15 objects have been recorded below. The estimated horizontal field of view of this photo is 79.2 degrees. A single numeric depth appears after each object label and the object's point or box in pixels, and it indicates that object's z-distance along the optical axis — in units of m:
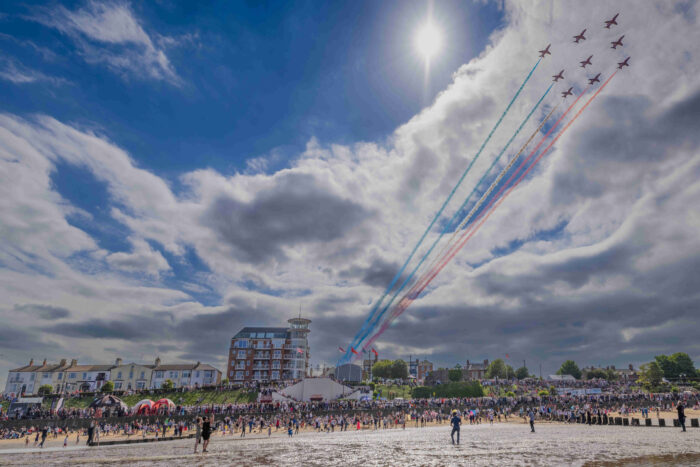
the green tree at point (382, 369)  135.25
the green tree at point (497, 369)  144.12
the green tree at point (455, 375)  117.56
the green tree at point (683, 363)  118.64
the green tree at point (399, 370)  133.12
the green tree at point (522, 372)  156.60
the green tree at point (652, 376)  98.81
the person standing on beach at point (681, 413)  30.11
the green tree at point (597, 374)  145.68
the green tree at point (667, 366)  116.71
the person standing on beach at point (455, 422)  23.99
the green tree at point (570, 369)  152.12
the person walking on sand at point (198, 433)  23.52
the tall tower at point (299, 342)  101.25
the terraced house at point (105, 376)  96.38
